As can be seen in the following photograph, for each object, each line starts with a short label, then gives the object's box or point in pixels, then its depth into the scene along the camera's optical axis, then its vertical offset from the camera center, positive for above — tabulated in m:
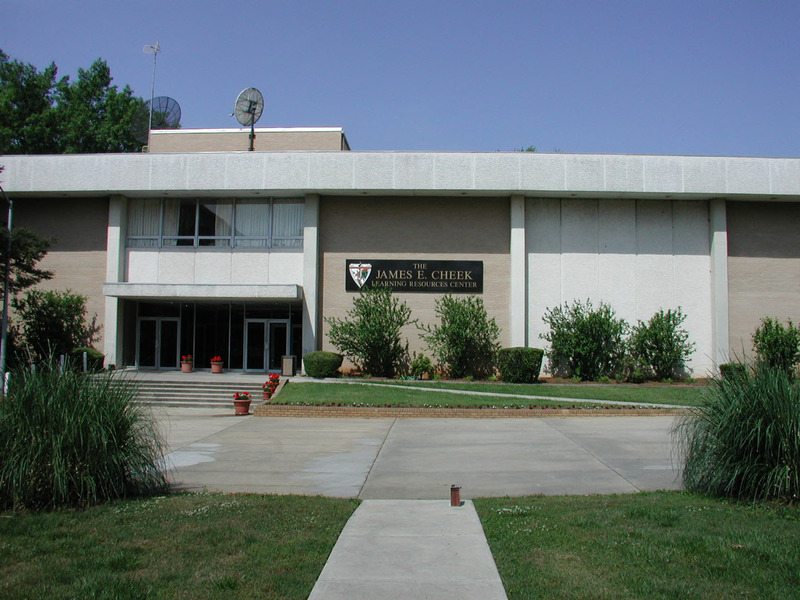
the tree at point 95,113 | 47.34 +16.42
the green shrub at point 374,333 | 26.12 +0.37
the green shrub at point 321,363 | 25.45 -0.79
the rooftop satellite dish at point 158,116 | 36.31 +12.03
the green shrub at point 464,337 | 26.05 +0.27
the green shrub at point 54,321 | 27.58 +0.72
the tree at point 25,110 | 45.25 +15.51
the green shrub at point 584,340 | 26.23 +0.25
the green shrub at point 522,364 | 25.38 -0.71
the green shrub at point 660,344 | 26.53 +0.10
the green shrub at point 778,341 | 26.14 +0.29
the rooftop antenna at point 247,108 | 33.03 +11.41
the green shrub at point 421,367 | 26.52 -0.91
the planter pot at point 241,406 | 19.34 -1.85
